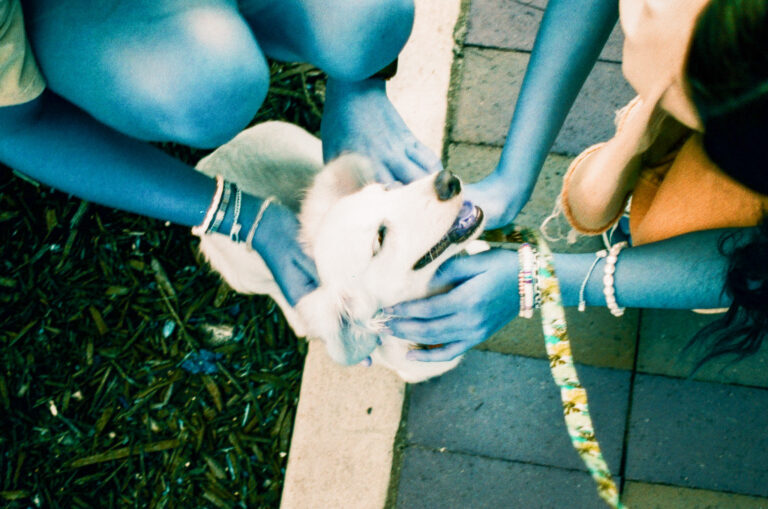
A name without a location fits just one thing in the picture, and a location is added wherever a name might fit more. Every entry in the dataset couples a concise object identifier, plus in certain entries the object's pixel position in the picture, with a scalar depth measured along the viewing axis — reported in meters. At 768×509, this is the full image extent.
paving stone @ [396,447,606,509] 1.59
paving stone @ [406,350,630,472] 1.61
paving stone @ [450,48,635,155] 1.72
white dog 0.98
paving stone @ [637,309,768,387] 1.58
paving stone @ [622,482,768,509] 1.56
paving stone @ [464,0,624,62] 1.76
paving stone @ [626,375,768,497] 1.57
